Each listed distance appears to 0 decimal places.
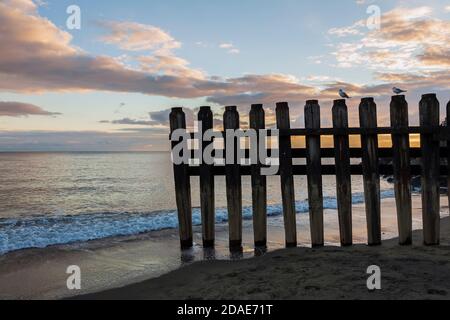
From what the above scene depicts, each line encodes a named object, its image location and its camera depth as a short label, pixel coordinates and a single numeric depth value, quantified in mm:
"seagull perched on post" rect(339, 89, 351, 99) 7952
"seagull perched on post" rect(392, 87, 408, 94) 7707
